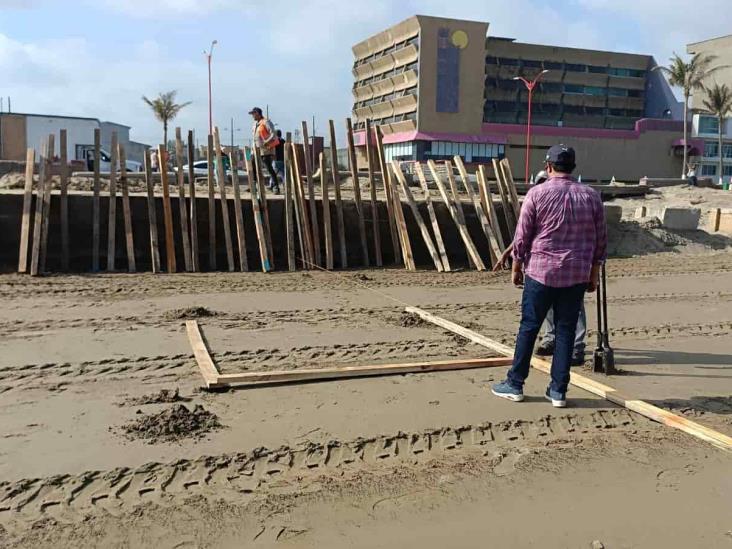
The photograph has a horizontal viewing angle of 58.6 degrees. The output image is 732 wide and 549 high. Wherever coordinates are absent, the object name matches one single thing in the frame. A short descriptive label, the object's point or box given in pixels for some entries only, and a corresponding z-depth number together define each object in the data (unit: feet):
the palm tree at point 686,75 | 169.68
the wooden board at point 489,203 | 37.07
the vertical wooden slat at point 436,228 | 35.19
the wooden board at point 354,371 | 15.60
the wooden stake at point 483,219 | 36.27
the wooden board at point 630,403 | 13.10
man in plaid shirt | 14.12
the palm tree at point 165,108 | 138.10
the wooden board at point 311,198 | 34.45
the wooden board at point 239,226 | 32.71
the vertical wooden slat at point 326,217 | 34.35
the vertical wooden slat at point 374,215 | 36.27
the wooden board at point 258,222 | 32.81
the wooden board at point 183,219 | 31.81
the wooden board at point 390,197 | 36.40
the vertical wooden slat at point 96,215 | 31.29
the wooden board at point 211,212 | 32.73
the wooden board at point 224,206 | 32.63
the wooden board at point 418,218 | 35.58
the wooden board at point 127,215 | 31.40
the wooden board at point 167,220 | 31.76
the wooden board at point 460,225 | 36.01
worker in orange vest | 37.96
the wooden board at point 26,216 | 29.32
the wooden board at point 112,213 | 31.37
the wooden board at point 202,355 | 15.52
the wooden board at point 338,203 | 34.91
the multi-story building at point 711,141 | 205.67
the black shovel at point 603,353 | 17.46
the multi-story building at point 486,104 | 195.11
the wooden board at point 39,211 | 29.09
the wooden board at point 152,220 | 31.37
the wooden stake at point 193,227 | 32.19
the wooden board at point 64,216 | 30.86
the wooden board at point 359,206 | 35.85
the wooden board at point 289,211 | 33.63
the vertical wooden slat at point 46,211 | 29.71
